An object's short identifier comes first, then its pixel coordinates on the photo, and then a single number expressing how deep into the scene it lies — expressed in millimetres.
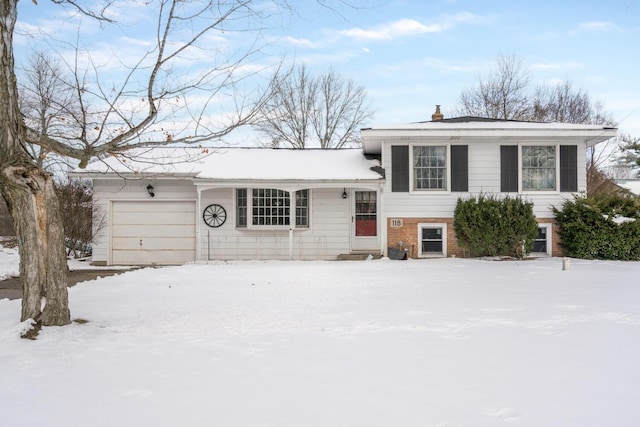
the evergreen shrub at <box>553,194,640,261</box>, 12297
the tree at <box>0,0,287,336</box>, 4977
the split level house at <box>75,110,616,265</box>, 13148
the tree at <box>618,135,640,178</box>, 25344
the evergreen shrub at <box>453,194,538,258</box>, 12430
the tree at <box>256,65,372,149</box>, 25875
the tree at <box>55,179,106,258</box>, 14641
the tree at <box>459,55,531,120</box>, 26406
